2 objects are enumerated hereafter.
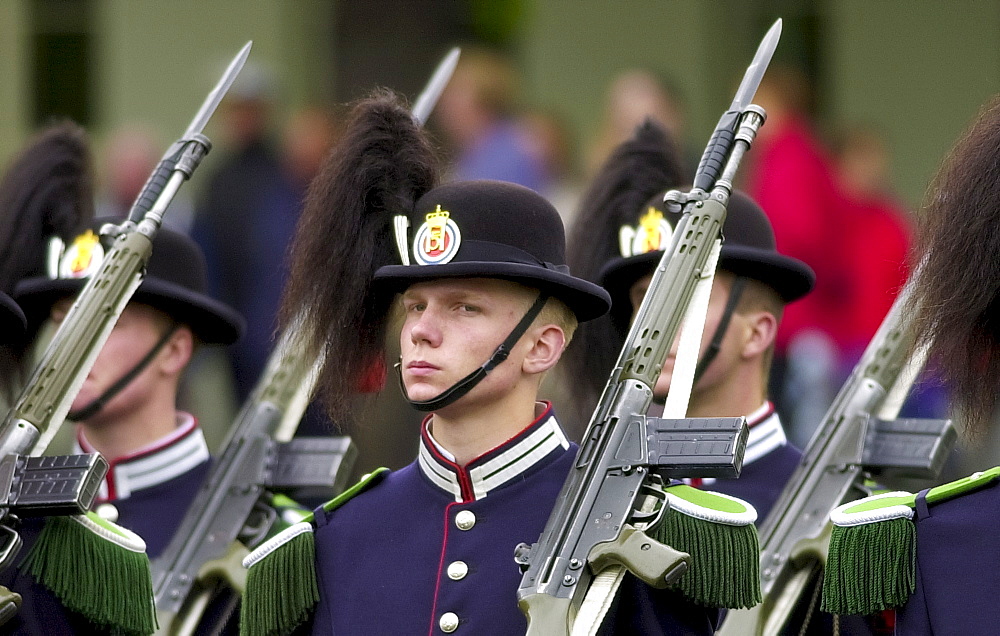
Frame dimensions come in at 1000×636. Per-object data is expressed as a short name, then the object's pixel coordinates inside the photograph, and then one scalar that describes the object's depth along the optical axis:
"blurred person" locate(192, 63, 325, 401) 20.28
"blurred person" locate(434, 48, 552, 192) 19.89
